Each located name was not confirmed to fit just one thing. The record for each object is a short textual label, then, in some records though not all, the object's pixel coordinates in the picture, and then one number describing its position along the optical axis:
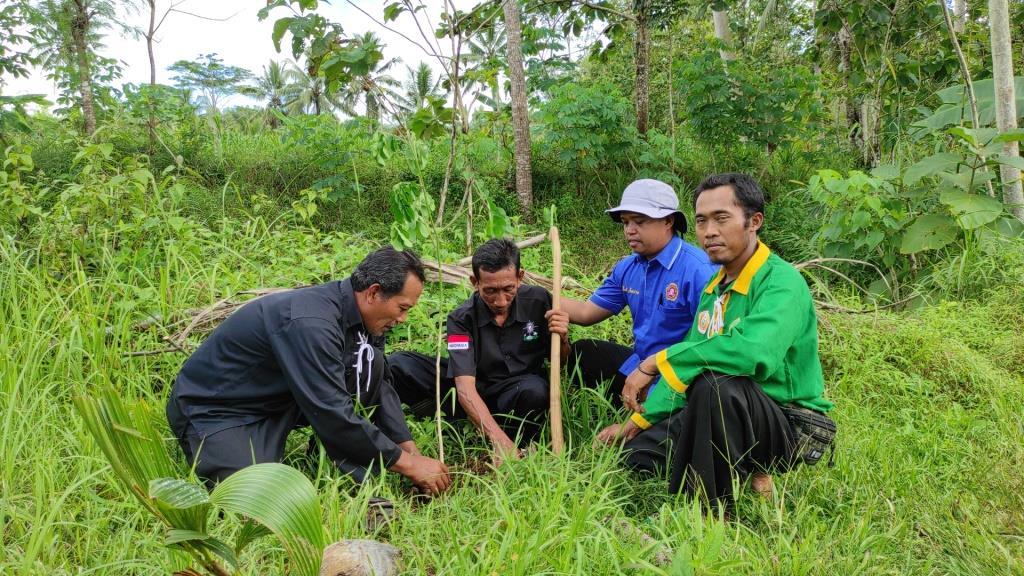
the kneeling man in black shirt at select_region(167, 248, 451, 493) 2.61
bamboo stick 3.09
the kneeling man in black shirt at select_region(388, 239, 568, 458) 3.29
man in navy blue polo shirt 3.25
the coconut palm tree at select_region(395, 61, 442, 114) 24.66
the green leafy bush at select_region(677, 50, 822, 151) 6.83
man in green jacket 2.42
